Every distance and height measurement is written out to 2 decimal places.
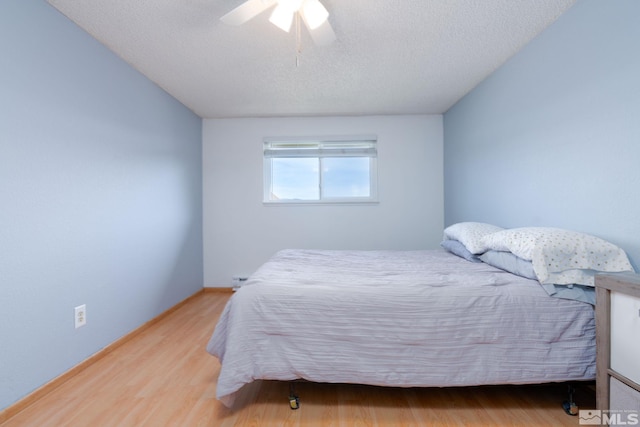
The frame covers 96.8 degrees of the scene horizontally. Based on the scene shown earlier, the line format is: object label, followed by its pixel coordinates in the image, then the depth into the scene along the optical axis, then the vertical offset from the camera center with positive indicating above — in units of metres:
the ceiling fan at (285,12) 1.55 +1.12
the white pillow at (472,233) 2.08 -0.18
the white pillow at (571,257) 1.37 -0.23
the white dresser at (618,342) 1.08 -0.53
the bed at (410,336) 1.36 -0.61
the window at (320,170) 3.65 +0.54
